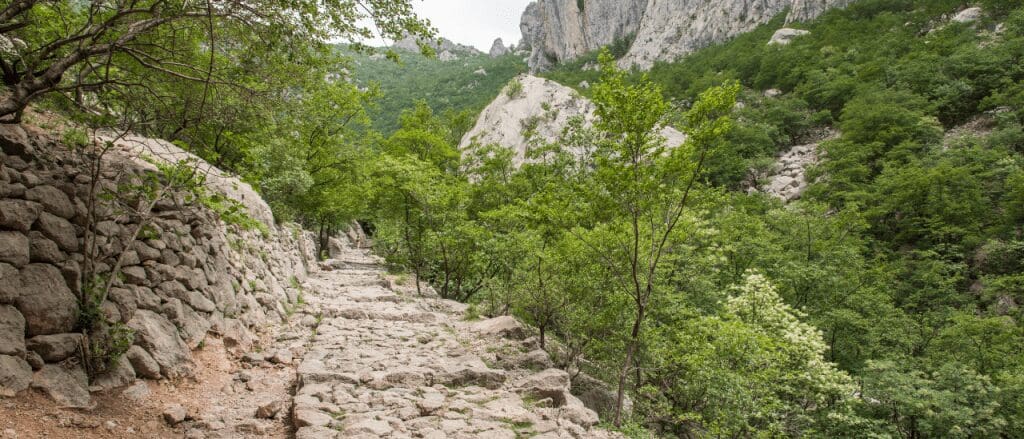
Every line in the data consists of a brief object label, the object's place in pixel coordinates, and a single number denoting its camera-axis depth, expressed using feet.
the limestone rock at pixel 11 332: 13.89
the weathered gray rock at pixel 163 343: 18.49
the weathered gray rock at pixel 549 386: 22.59
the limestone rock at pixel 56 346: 14.79
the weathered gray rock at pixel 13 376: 13.28
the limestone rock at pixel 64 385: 14.35
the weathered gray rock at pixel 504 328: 34.99
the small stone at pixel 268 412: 18.38
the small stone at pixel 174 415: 16.19
